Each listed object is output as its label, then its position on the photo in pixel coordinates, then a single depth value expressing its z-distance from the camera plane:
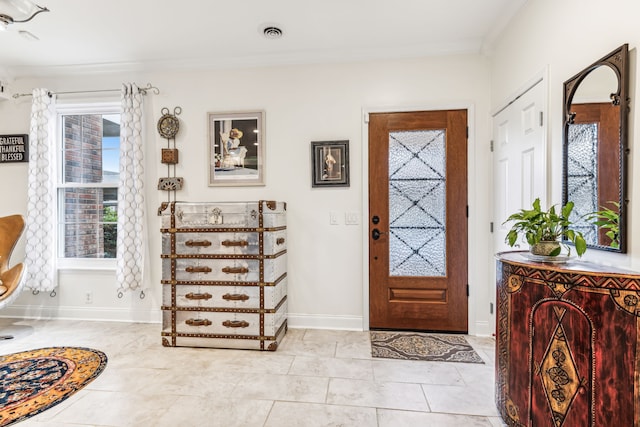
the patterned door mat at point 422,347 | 2.48
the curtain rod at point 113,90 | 3.22
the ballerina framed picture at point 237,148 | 3.14
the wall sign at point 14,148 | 3.39
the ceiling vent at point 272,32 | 2.62
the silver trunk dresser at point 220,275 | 2.64
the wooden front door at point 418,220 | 2.93
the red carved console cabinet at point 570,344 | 1.15
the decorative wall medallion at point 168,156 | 3.17
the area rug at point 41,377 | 1.86
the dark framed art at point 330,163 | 3.03
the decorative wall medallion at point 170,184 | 3.20
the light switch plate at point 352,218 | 3.04
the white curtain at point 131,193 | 3.13
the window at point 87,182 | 3.43
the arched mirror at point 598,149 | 1.38
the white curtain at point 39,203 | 3.23
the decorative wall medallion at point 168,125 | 3.20
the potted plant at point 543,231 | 1.53
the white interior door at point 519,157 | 2.00
